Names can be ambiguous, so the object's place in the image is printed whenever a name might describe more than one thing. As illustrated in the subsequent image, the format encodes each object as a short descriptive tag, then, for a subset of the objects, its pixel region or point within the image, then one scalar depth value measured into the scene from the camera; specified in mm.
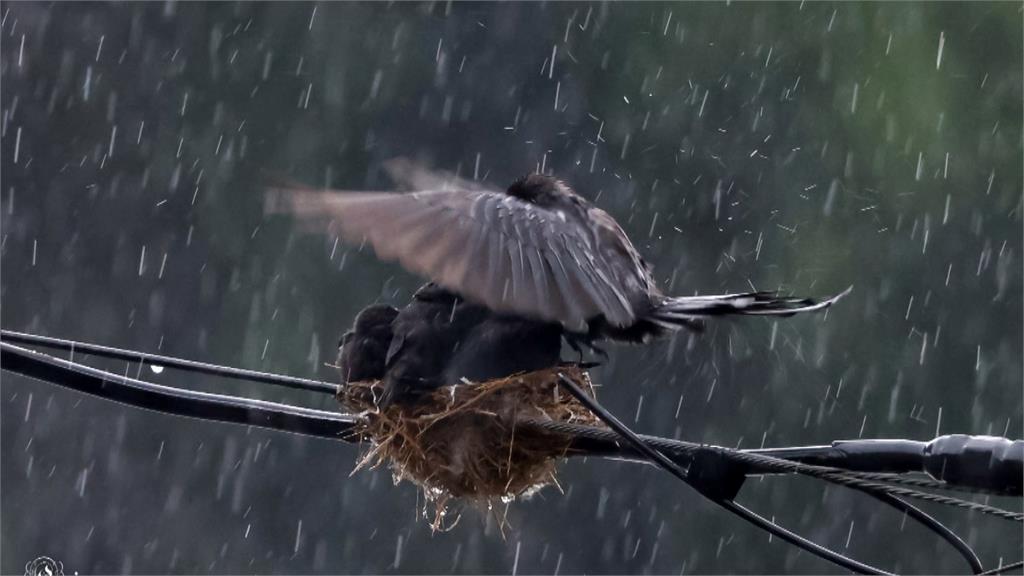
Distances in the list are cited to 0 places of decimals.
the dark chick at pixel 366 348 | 7184
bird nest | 6496
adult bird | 6645
